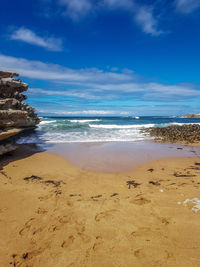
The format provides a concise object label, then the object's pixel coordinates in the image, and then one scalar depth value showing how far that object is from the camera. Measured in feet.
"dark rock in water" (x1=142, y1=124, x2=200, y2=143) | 41.01
